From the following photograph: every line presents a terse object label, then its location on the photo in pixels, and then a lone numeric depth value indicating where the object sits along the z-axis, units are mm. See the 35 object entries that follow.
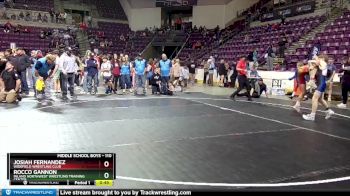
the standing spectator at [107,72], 15438
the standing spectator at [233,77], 21550
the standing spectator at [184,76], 19991
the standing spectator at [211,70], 24075
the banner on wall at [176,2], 33406
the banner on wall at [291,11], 25562
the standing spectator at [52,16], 34344
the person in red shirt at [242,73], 13523
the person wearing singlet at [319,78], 9266
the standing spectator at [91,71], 14421
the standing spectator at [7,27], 30312
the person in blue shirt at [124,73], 16250
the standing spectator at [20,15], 32709
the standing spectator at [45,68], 12953
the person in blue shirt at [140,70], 15752
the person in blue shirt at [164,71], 15484
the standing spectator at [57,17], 34712
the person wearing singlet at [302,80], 10820
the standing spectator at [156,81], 15742
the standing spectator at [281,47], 21672
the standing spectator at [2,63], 12297
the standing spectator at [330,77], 13291
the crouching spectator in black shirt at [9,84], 11602
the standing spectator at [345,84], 12500
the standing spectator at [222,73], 22391
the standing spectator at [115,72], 16156
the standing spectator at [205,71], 25109
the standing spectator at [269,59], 20328
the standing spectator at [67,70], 12870
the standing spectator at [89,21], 37019
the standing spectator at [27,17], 32938
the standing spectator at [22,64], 13029
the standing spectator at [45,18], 33872
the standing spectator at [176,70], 17656
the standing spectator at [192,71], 23859
